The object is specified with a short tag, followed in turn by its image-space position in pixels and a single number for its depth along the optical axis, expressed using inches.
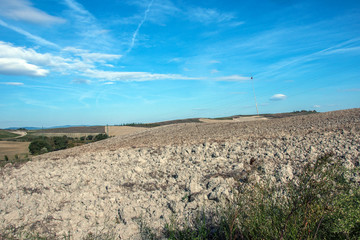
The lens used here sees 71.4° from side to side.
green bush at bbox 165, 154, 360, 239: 101.6
